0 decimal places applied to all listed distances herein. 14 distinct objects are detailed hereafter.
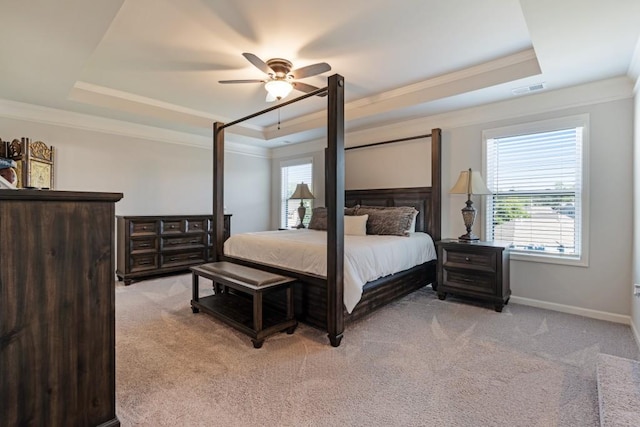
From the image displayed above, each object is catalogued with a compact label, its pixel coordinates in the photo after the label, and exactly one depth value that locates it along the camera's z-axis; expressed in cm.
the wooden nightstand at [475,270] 343
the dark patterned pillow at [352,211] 477
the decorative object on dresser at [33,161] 240
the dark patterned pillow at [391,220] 415
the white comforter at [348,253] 283
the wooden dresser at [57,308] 129
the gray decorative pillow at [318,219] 483
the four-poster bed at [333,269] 262
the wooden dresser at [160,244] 449
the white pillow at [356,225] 422
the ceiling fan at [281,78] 294
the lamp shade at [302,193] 570
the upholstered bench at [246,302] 260
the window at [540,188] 338
